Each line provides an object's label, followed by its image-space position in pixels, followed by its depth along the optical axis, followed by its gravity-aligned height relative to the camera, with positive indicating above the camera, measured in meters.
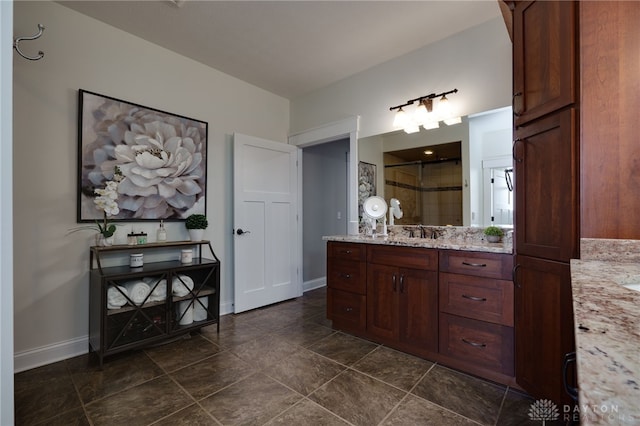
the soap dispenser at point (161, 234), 2.64 -0.18
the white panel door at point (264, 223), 3.26 -0.11
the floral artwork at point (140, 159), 2.33 +0.49
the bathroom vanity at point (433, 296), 1.87 -0.62
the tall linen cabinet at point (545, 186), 1.33 +0.14
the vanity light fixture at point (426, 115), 2.61 +0.92
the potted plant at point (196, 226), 2.82 -0.12
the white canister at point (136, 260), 2.41 -0.38
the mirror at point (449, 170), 2.32 +0.40
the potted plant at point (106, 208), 2.23 +0.04
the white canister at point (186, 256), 2.69 -0.39
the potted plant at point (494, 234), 2.22 -0.16
